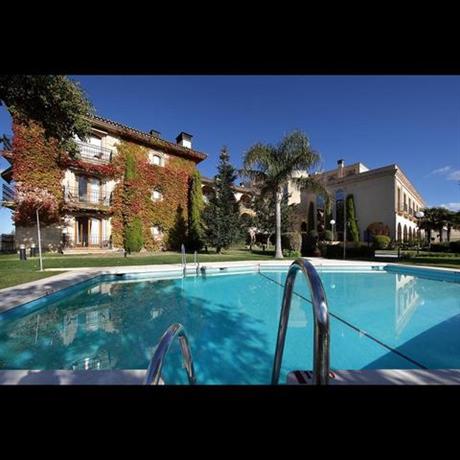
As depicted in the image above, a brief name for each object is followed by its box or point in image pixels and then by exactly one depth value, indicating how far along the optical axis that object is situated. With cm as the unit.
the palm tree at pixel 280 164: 1681
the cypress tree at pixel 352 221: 2534
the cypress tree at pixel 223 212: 2016
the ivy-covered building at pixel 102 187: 1652
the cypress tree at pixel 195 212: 2317
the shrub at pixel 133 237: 1975
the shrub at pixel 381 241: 2247
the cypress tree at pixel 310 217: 3077
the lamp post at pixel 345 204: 2573
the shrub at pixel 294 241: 1991
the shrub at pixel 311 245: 2119
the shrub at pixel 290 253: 1916
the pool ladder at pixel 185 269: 1182
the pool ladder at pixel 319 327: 130
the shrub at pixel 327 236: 2540
